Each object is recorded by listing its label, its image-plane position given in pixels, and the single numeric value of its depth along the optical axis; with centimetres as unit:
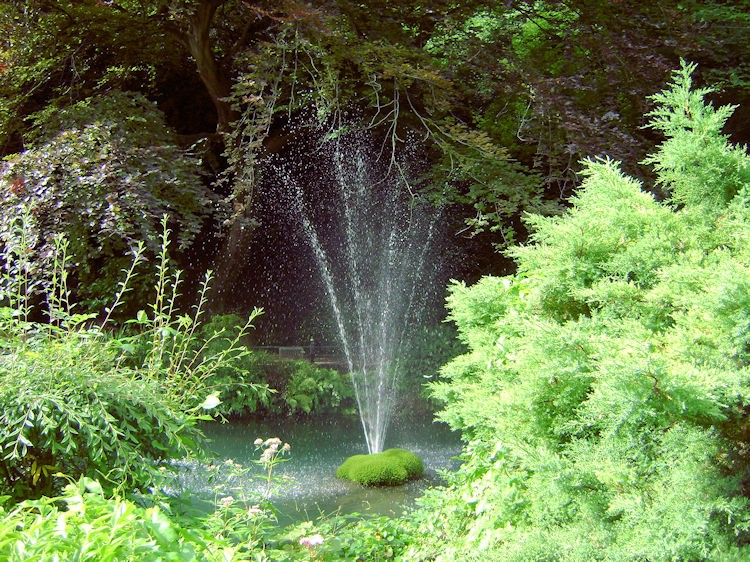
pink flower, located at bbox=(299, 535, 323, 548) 222
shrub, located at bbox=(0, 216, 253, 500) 202
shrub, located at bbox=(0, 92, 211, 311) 618
